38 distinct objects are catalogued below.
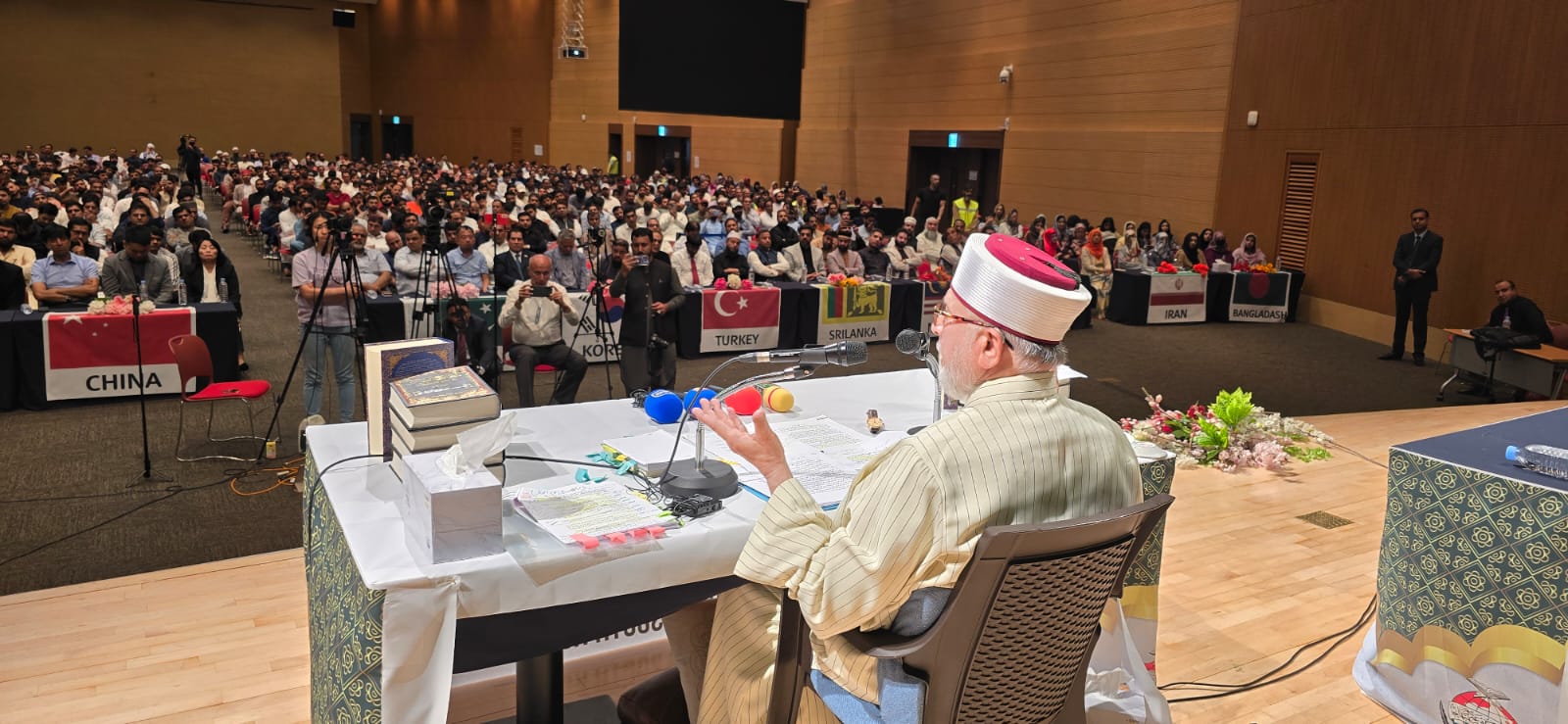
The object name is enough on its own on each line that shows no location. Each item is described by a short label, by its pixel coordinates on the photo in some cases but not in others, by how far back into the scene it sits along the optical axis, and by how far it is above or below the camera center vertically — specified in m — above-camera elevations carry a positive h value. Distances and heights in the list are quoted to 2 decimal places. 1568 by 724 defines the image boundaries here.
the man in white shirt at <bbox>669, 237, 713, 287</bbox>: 10.63 -0.78
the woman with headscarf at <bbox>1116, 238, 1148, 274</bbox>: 13.70 -0.65
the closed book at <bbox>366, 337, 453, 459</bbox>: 2.49 -0.45
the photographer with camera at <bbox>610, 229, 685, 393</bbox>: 7.46 -0.97
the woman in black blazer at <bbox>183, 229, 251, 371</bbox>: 8.41 -0.86
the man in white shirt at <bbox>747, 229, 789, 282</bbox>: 11.19 -0.76
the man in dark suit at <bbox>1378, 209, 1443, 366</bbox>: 10.98 -0.59
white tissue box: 2.04 -0.65
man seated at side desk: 9.45 -0.84
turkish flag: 9.97 -1.23
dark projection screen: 15.66 +1.97
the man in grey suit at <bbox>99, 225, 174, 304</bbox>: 7.79 -0.79
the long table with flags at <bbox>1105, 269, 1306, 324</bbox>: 12.70 -1.07
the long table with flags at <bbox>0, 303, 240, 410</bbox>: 7.19 -1.31
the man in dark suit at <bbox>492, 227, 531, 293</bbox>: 9.46 -0.78
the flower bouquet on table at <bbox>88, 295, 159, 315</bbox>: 7.37 -1.00
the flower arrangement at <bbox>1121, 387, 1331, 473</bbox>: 6.35 -1.38
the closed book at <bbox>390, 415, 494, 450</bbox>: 2.26 -0.55
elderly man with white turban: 1.77 -0.47
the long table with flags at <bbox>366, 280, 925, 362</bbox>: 8.58 -1.19
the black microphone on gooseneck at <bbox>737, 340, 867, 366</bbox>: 2.56 -0.39
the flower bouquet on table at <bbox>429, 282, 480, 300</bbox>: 9.12 -0.98
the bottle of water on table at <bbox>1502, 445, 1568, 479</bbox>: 3.00 -0.67
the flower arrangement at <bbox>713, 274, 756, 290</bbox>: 10.12 -0.89
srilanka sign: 10.67 -1.21
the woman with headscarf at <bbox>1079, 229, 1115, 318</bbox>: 12.98 -0.73
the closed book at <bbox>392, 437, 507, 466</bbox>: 2.27 -0.60
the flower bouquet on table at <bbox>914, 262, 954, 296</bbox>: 11.34 -0.87
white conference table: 2.04 -0.83
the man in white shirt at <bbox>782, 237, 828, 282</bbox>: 11.43 -0.79
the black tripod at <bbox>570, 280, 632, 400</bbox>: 8.66 -1.24
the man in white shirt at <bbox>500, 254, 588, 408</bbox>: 7.34 -1.07
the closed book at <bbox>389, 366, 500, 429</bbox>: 2.27 -0.48
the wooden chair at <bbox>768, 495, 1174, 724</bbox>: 1.70 -0.71
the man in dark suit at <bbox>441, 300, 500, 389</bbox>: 7.00 -1.10
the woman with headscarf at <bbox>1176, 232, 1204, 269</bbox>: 14.01 -0.56
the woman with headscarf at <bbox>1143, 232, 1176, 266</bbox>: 13.73 -0.58
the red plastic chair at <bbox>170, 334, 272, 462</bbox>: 6.02 -1.17
